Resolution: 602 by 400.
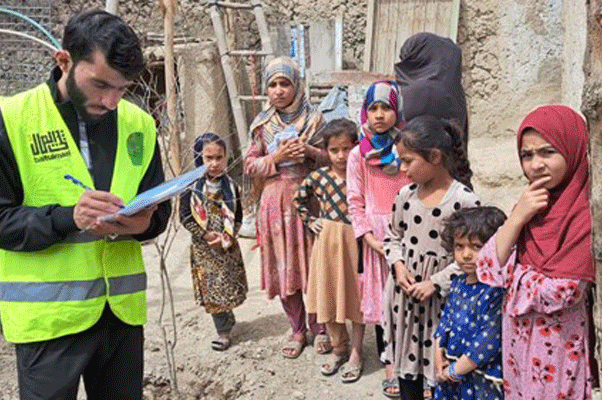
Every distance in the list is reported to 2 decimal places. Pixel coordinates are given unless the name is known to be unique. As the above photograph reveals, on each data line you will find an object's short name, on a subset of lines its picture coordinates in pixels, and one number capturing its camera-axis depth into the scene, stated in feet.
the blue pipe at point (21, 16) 24.84
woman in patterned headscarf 12.57
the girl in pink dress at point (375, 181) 10.71
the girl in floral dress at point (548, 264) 6.75
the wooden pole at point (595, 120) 4.44
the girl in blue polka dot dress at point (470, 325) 8.04
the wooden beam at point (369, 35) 25.02
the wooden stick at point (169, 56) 20.94
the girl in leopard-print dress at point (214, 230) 13.08
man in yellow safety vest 6.25
